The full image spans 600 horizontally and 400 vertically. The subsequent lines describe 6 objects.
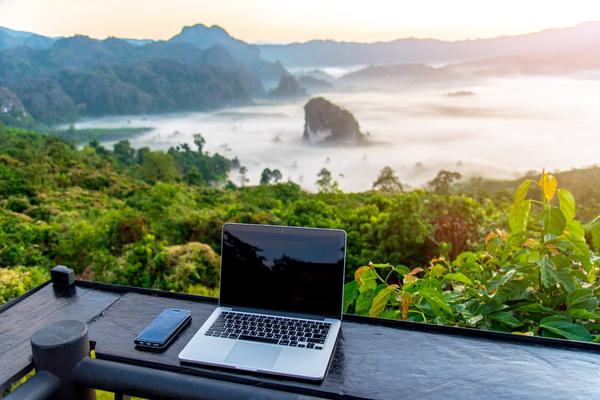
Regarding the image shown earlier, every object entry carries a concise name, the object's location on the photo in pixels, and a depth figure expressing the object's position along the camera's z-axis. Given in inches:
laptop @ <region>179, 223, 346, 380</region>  30.0
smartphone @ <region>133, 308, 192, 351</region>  30.9
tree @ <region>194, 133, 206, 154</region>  1239.9
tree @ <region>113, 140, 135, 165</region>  1012.5
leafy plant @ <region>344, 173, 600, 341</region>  37.9
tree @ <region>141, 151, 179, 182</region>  816.3
